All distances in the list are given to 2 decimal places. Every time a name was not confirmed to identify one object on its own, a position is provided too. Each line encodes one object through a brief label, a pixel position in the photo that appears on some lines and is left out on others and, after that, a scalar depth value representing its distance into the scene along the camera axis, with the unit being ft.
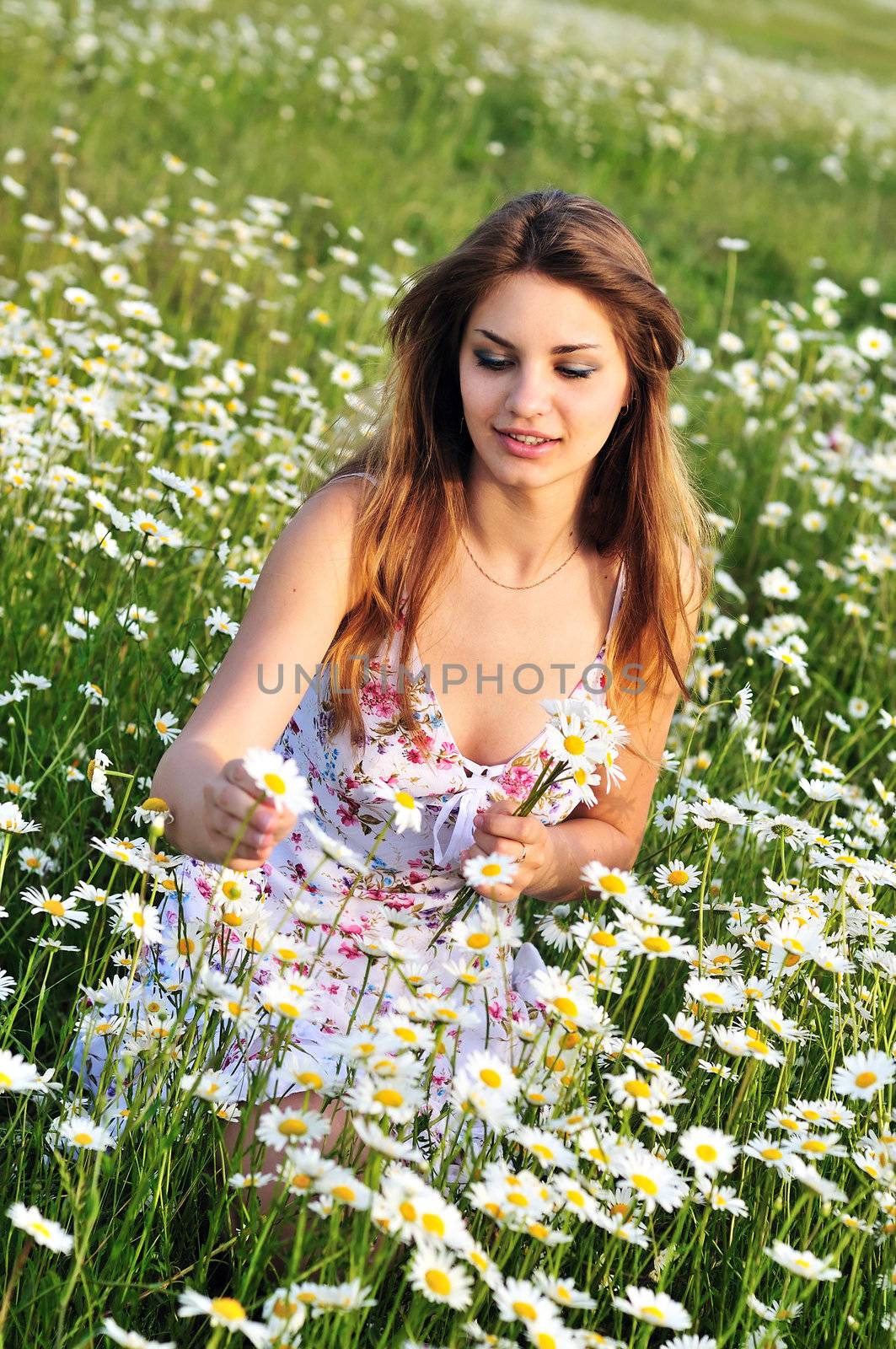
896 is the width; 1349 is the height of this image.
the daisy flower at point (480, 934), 11.26
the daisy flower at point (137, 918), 11.40
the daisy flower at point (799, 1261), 11.00
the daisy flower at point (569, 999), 11.19
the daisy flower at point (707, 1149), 11.21
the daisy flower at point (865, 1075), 11.33
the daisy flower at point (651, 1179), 11.14
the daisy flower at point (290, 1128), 10.97
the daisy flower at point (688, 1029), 11.57
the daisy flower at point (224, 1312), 10.71
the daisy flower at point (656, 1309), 10.96
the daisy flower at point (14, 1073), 11.07
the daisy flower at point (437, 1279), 10.81
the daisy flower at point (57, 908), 11.77
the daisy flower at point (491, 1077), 11.02
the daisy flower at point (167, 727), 12.50
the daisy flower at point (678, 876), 12.07
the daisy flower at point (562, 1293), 10.94
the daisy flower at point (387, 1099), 10.90
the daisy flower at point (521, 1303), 10.87
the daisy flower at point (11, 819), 11.57
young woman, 12.27
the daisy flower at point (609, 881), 11.27
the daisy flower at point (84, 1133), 11.19
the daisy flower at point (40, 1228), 10.87
